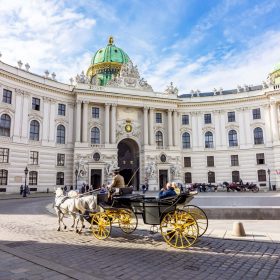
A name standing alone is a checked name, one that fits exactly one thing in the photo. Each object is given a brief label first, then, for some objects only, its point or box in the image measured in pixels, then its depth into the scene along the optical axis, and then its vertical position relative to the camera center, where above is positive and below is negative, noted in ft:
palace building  123.85 +27.87
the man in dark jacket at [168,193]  29.25 -1.70
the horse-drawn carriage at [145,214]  25.65 -3.95
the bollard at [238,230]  29.55 -6.08
